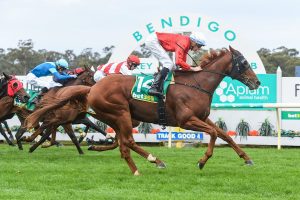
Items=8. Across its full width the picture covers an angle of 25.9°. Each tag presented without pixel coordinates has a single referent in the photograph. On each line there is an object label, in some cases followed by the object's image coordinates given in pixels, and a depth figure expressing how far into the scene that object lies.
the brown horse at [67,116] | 11.45
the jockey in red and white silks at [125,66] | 10.47
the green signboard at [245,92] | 16.20
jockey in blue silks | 11.84
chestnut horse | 8.39
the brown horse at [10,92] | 11.33
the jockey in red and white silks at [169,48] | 8.55
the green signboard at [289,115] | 15.64
